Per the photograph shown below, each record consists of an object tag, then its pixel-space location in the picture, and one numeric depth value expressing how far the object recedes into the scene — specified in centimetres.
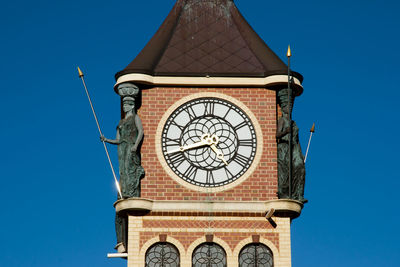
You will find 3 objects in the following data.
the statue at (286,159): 5216
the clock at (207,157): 5147
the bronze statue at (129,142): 5181
